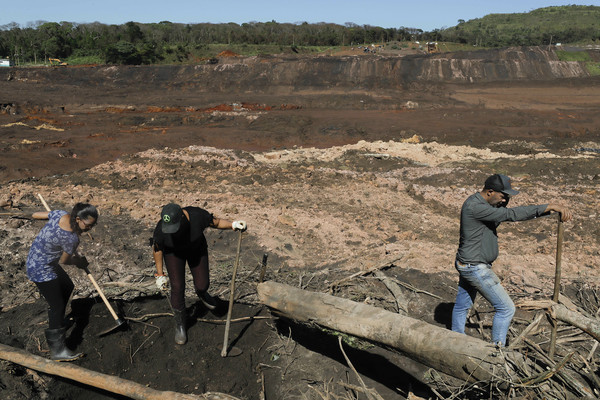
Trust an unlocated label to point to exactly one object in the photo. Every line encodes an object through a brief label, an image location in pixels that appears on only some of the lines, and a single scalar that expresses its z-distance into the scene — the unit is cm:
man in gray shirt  374
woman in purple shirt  402
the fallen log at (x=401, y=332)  328
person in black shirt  416
